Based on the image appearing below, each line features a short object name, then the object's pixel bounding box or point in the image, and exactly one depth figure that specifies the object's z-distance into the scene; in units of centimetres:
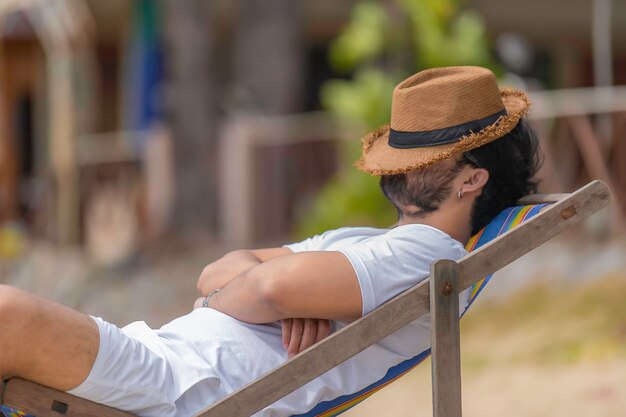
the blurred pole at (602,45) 2075
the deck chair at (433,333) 563
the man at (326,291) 564
